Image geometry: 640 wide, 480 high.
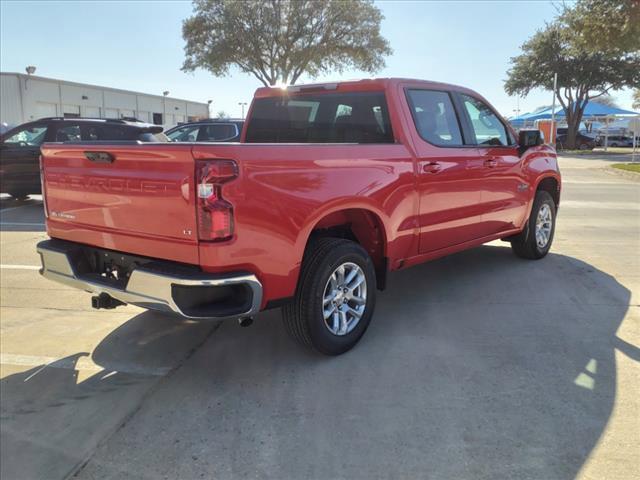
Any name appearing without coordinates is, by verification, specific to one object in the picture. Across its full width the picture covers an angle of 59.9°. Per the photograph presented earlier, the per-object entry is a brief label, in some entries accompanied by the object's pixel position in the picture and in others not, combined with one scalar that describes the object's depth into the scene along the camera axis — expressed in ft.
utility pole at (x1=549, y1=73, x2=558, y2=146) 95.50
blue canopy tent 150.51
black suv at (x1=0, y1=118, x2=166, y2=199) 36.04
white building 112.47
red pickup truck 10.11
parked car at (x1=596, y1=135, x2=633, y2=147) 161.38
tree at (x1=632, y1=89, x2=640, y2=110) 256.52
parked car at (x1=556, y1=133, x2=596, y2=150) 143.54
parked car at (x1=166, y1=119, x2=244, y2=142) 46.44
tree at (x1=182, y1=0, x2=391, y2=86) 106.83
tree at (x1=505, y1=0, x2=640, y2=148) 125.08
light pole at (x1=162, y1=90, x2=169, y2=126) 172.14
